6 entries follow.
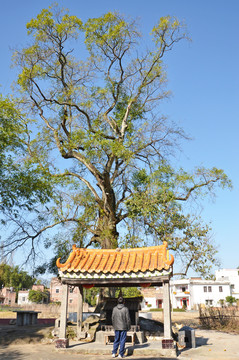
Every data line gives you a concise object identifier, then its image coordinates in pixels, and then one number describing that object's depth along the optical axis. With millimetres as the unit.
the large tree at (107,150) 14727
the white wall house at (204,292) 52719
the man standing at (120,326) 8617
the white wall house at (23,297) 60575
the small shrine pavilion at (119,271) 9430
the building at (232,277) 58572
